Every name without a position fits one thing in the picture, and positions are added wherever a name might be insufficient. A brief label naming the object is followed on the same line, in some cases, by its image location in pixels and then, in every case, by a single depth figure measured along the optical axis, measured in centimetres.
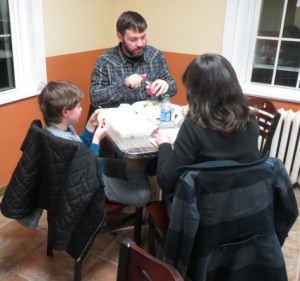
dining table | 149
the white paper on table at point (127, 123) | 160
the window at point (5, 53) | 223
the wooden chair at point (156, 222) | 146
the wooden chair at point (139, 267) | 64
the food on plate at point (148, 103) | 203
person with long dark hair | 119
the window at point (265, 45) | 256
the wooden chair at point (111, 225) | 149
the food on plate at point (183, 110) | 190
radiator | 244
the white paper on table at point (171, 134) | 153
